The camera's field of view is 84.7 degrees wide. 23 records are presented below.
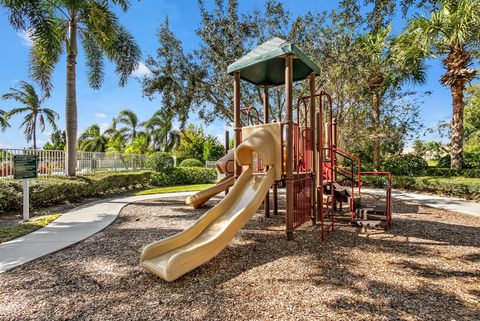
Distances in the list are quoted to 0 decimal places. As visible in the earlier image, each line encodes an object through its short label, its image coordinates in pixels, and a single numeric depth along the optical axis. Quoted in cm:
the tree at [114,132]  3753
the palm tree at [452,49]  1149
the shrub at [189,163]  2108
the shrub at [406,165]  1586
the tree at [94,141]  3962
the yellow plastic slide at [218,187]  845
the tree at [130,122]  3747
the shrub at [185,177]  1652
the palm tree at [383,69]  1320
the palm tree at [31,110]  2886
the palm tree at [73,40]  906
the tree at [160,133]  3756
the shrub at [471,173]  1202
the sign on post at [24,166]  680
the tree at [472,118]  2345
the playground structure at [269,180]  377
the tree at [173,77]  1282
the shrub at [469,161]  1483
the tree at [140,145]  3111
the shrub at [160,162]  1630
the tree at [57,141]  4128
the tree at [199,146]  3005
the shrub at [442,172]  1302
